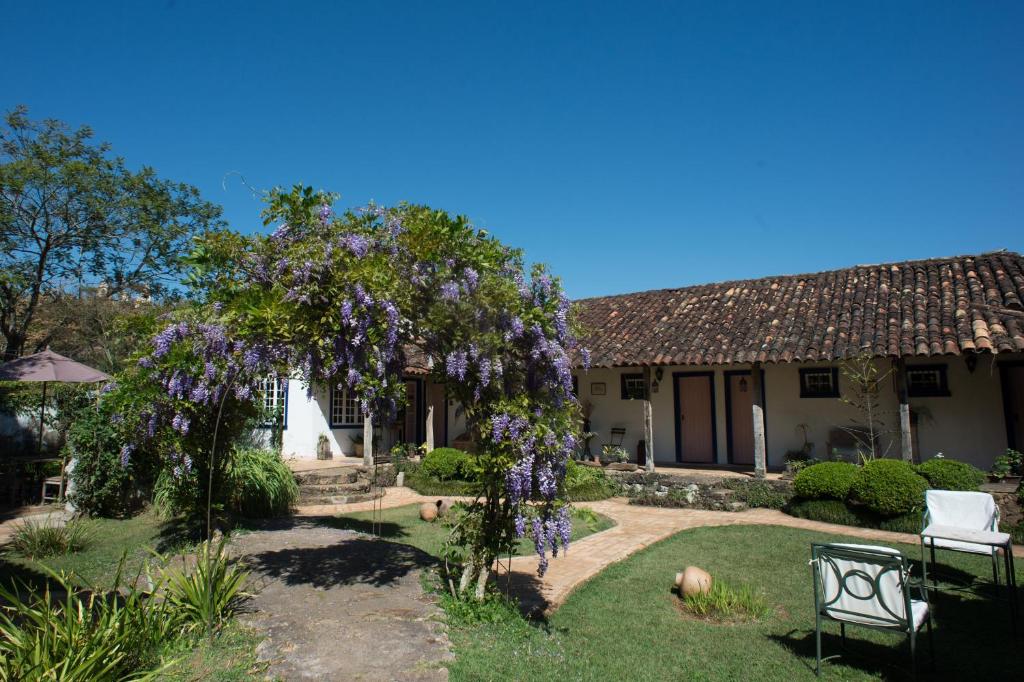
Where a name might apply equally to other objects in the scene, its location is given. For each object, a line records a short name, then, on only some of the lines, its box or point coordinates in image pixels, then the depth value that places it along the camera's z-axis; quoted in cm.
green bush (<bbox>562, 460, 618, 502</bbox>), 1256
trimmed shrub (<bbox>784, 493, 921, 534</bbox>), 914
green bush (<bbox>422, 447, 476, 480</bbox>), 1350
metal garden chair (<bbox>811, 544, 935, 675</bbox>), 426
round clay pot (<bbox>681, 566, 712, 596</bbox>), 597
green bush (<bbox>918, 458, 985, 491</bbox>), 906
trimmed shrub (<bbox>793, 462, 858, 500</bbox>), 990
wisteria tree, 456
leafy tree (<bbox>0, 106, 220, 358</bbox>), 1516
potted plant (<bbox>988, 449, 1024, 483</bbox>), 949
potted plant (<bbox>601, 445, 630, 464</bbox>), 1382
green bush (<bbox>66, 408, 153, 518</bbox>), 961
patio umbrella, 1020
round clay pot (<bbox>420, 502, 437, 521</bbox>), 1006
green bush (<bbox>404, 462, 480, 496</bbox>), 1329
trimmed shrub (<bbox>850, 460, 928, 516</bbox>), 914
